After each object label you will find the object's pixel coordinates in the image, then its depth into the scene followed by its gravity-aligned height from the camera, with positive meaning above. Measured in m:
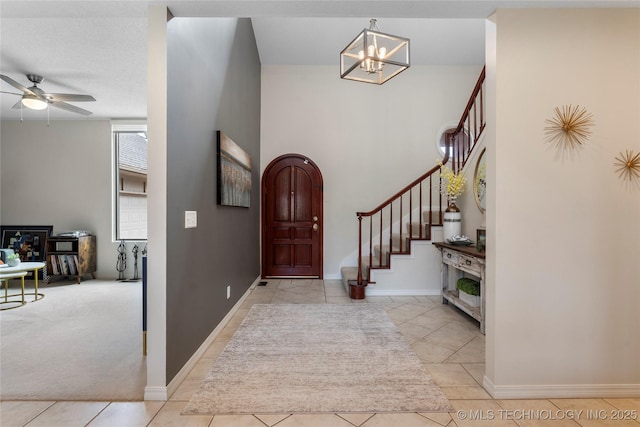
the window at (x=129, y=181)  5.33 +0.63
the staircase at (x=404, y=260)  4.04 -0.66
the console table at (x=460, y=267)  2.86 -0.57
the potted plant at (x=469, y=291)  3.07 -0.81
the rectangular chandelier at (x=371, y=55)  2.83 +1.65
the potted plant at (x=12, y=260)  3.78 -0.59
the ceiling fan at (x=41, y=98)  3.44 +1.42
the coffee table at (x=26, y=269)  3.61 -0.68
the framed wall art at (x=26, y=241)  5.07 -0.45
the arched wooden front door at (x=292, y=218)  5.20 -0.06
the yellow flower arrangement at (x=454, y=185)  3.71 +0.37
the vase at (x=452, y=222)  3.68 -0.09
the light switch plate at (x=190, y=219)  2.10 -0.03
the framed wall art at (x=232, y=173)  2.81 +0.46
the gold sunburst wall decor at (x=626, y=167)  1.82 +0.29
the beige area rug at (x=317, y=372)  1.76 -1.13
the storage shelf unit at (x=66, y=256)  4.86 -0.68
